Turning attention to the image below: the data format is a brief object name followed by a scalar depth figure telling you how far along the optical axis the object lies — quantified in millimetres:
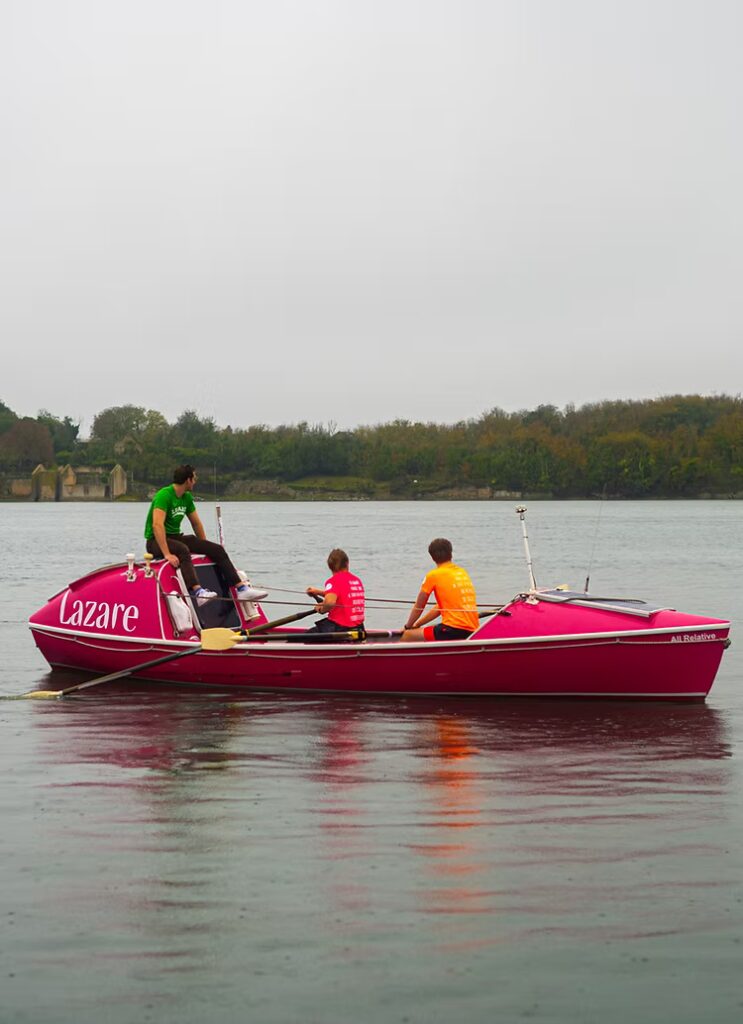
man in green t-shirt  15578
